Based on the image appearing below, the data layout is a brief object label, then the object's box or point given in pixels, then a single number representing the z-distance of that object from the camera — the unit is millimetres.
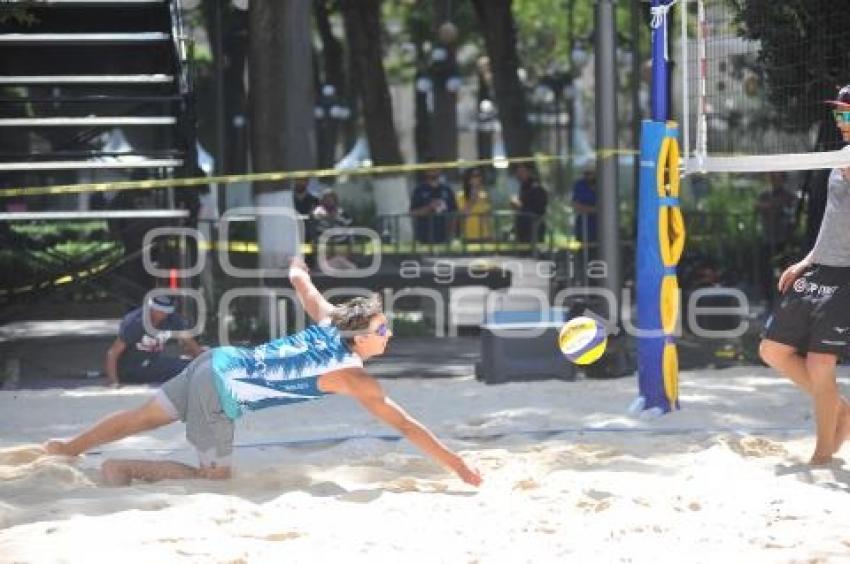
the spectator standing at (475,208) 15477
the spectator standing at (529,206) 15702
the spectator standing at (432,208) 15445
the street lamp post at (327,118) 27922
